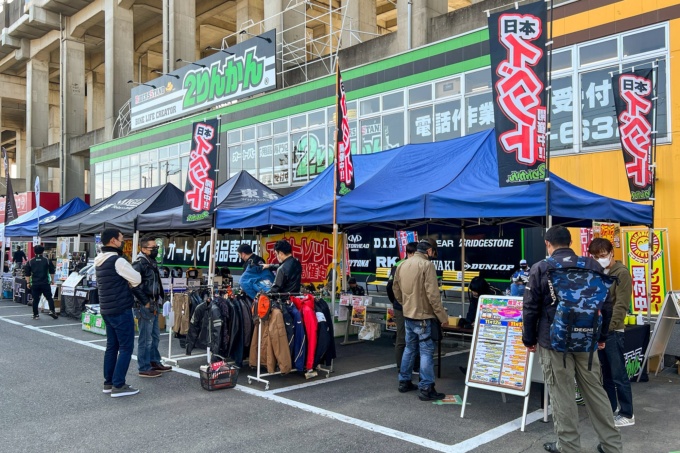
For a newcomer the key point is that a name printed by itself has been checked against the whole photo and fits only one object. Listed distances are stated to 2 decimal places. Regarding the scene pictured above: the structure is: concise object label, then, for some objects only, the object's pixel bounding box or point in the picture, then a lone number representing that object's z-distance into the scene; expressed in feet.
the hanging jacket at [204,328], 22.06
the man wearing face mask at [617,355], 16.72
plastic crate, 20.66
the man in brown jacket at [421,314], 19.34
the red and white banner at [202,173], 28.81
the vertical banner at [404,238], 35.96
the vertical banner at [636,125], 24.95
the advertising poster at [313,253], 36.86
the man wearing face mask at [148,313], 23.03
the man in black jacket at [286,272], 22.38
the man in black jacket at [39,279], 41.88
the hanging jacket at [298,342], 21.49
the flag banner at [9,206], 63.10
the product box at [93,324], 34.45
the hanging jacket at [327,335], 22.08
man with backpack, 13.17
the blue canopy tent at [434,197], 20.75
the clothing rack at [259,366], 21.08
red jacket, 21.75
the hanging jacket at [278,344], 21.01
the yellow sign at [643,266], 34.78
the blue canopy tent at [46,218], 54.39
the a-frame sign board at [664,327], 22.41
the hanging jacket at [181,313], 25.21
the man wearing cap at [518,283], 23.30
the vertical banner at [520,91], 18.08
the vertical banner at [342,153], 26.25
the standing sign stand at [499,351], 16.78
